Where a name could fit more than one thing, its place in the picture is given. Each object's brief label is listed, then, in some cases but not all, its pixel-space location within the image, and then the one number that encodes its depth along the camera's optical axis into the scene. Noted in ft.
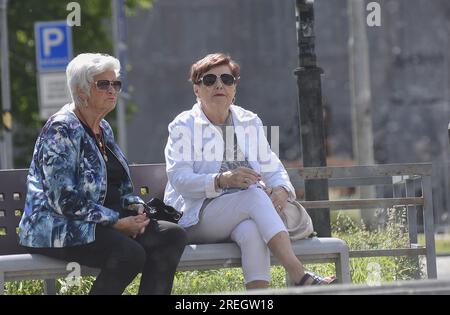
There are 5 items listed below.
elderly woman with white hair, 36.83
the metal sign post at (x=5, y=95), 104.12
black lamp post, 50.83
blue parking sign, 92.27
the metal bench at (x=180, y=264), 37.76
